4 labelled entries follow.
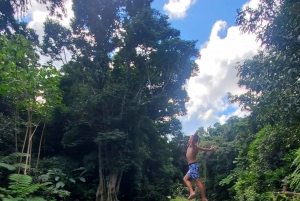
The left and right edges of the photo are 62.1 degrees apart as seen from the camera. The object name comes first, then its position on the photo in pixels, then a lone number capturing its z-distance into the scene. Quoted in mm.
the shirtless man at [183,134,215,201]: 3571
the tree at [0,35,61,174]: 5696
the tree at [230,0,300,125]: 3645
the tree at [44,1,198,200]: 10266
